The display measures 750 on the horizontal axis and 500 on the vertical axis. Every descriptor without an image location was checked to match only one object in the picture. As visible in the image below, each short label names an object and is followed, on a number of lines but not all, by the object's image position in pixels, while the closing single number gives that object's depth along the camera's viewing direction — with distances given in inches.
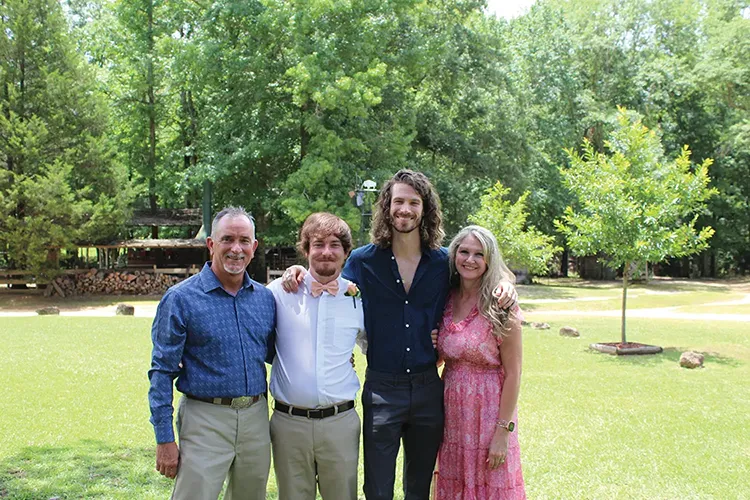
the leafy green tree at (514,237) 762.8
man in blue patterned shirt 129.8
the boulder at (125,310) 800.9
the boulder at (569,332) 639.1
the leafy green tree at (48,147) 956.6
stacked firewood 1061.8
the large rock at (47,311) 806.5
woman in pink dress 145.5
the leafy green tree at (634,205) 535.8
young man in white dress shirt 136.4
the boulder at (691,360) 481.7
